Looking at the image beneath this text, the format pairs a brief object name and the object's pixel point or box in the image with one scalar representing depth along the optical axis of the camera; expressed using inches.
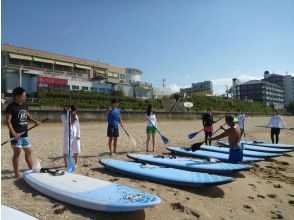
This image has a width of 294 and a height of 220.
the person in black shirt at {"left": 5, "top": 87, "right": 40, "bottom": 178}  146.9
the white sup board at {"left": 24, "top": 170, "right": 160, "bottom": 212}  109.7
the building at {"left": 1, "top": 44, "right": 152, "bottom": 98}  949.6
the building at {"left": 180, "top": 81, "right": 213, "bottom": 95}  3681.7
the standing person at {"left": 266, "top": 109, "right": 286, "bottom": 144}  328.8
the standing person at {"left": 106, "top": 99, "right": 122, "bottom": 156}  222.6
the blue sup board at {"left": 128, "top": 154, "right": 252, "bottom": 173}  177.7
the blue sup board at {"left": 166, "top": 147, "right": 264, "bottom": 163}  222.0
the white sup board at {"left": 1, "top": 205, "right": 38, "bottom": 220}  96.7
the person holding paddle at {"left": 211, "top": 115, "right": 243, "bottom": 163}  190.7
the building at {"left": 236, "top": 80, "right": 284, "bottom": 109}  2952.5
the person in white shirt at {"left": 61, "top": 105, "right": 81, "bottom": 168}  173.0
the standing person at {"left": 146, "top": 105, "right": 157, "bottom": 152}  255.9
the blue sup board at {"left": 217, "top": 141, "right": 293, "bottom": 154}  276.5
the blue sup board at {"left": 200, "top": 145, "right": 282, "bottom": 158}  244.6
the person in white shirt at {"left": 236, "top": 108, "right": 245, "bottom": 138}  334.7
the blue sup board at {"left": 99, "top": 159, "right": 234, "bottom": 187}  148.1
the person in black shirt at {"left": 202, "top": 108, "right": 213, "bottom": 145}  281.9
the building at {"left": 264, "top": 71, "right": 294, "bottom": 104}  3475.1
